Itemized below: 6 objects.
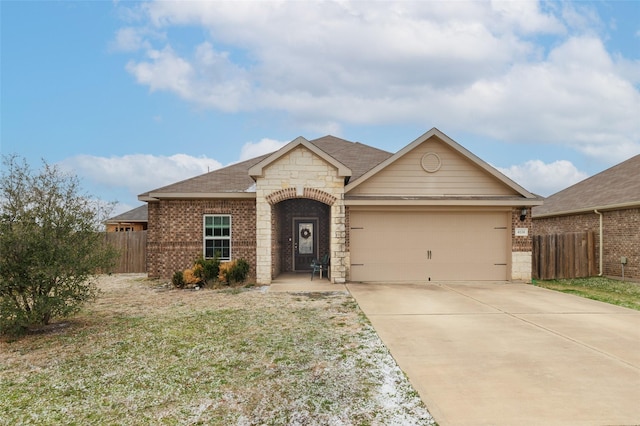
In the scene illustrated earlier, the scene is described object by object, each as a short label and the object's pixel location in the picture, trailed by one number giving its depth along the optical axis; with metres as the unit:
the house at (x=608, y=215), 15.10
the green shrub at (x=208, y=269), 13.20
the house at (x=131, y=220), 28.12
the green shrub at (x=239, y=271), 13.48
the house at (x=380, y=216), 13.55
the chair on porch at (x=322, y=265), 14.77
